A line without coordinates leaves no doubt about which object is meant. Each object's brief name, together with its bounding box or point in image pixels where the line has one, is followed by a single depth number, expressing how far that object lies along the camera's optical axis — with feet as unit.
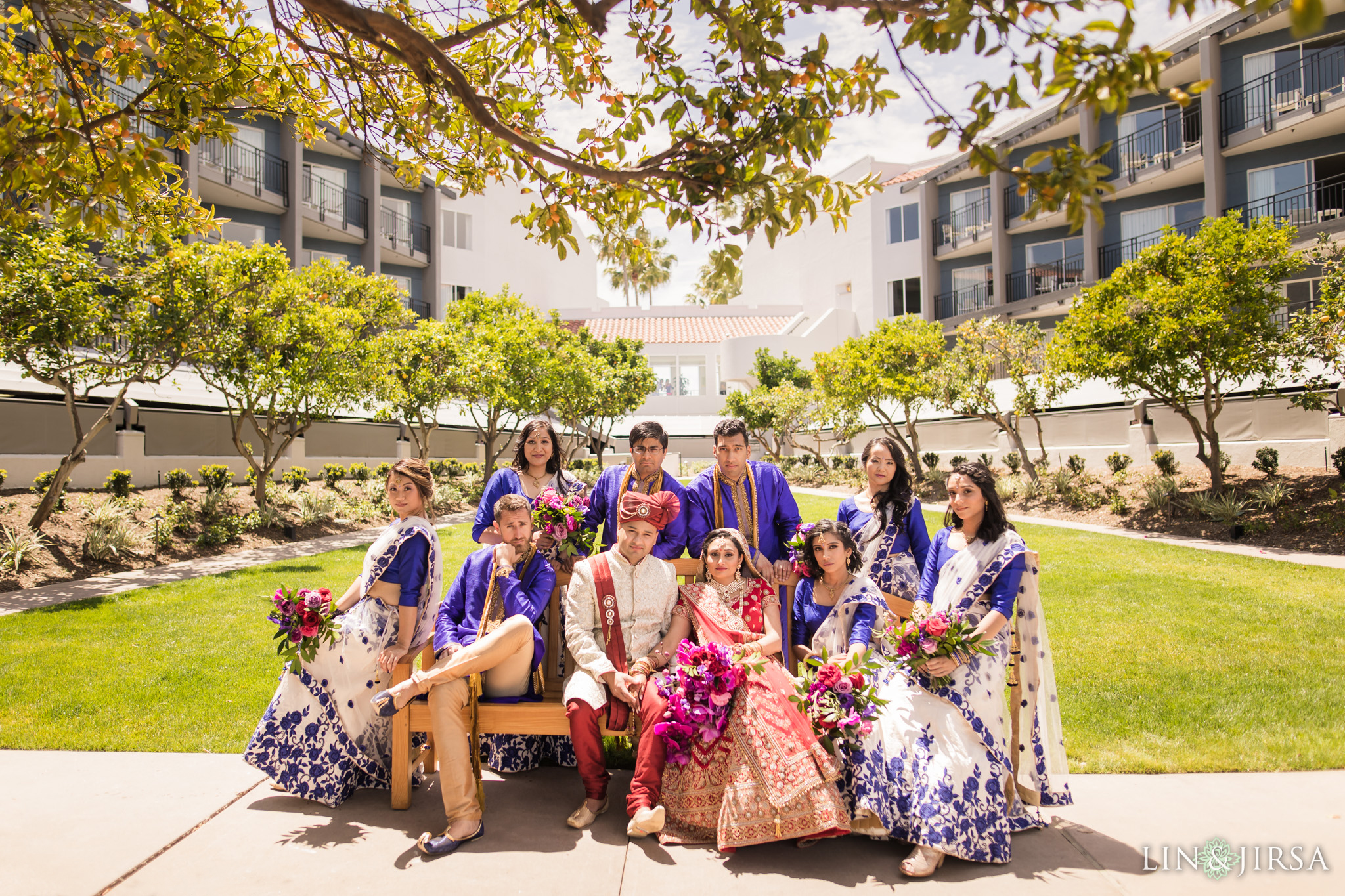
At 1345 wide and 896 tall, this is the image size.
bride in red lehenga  10.74
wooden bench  12.38
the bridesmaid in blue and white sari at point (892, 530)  14.66
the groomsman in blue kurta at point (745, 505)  15.79
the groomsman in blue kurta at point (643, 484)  15.19
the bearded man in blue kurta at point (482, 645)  11.47
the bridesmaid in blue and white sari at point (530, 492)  14.24
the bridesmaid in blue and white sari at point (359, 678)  12.47
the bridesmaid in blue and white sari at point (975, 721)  10.63
